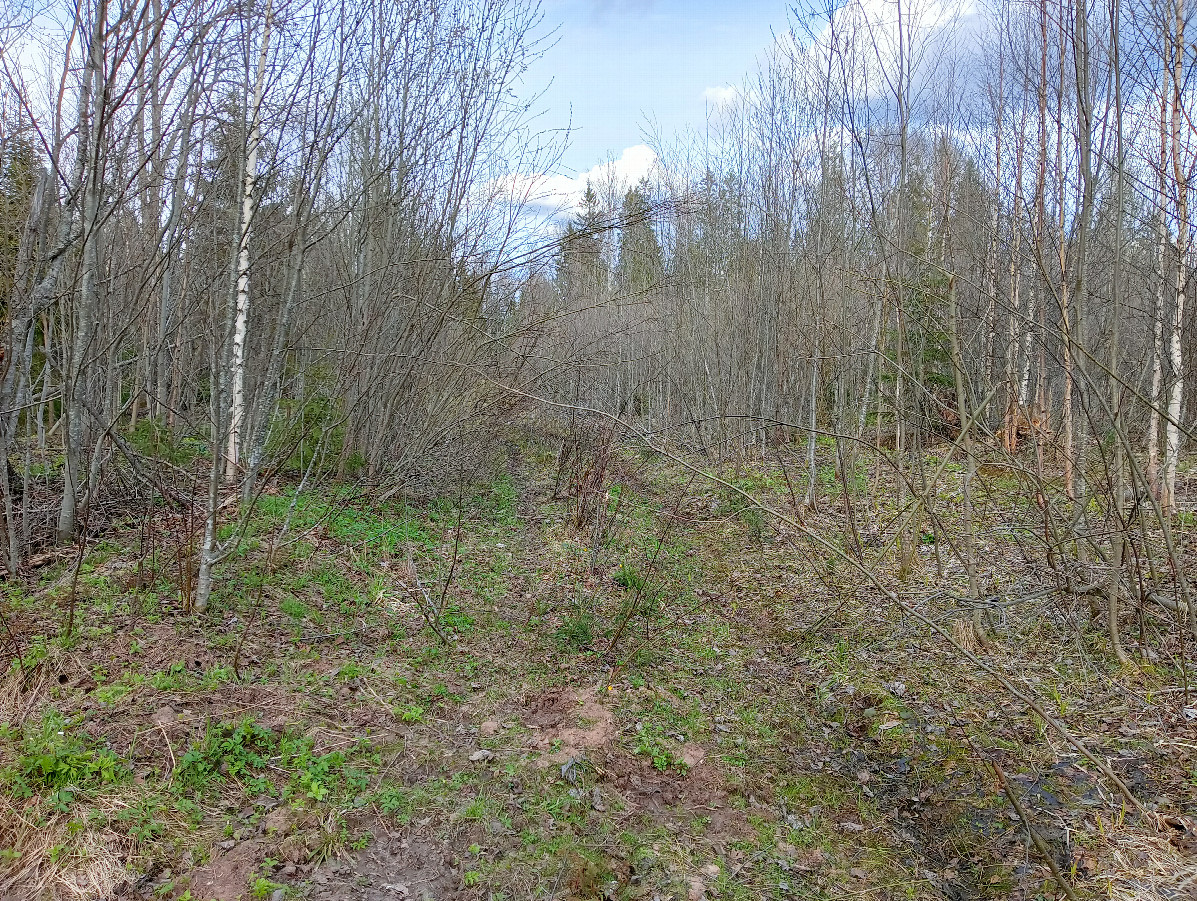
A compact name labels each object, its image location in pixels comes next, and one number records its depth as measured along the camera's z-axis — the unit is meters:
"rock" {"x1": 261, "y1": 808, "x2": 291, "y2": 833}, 2.75
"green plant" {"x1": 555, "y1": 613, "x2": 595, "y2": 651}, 4.97
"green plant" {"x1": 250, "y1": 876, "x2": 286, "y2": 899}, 2.45
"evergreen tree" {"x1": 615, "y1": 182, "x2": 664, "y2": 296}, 15.68
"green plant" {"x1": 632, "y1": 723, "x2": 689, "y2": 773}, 3.64
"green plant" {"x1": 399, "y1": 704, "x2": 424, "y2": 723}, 3.74
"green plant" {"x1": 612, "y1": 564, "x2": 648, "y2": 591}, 5.89
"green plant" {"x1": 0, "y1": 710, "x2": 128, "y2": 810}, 2.67
